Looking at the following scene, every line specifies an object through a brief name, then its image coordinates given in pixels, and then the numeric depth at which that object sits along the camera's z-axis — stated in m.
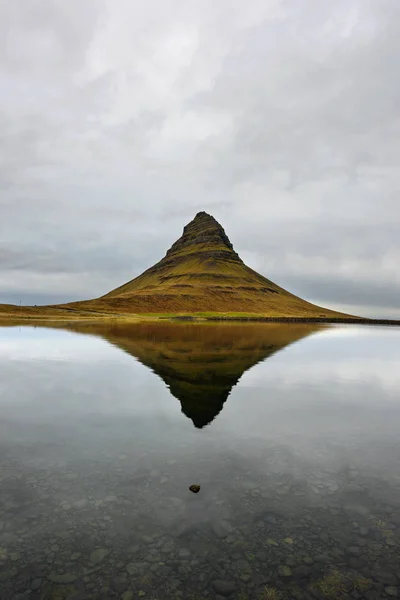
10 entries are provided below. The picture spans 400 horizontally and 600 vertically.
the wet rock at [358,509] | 9.25
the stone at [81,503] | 9.12
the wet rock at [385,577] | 6.93
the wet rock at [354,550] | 7.70
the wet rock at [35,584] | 6.49
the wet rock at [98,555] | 7.26
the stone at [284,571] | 7.06
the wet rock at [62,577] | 6.70
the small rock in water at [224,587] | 6.57
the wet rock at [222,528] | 8.23
